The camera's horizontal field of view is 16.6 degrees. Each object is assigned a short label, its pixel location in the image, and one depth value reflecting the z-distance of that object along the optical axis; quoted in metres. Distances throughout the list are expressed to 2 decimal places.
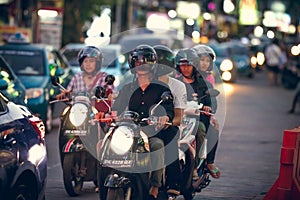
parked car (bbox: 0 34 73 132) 18.33
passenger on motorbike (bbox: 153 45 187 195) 9.90
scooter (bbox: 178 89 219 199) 10.73
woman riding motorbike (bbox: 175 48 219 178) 11.33
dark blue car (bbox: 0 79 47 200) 7.82
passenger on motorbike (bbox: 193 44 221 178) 11.85
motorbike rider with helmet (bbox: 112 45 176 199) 9.50
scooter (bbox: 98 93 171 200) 8.96
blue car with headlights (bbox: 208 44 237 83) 40.12
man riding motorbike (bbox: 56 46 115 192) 12.23
